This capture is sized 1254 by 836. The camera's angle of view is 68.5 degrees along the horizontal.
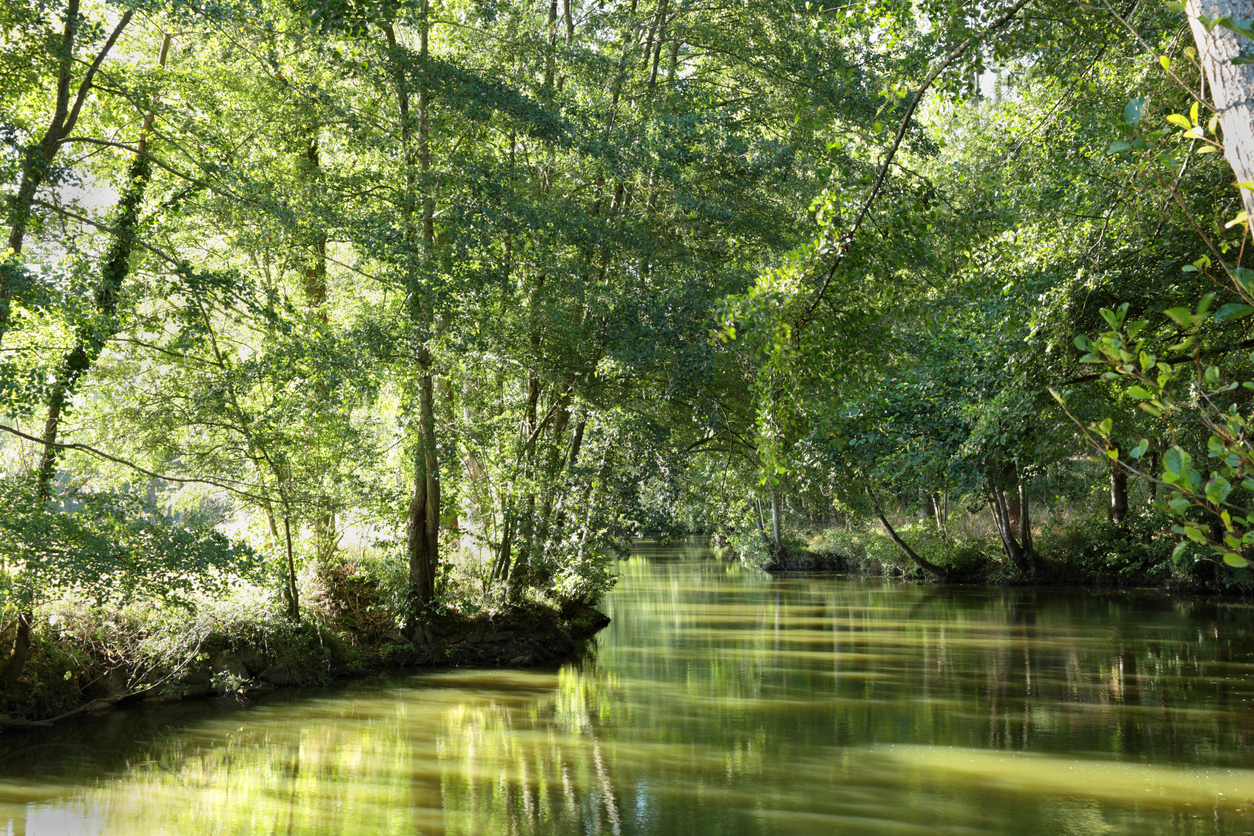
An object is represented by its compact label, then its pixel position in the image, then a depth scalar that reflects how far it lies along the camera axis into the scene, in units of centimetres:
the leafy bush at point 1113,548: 2166
